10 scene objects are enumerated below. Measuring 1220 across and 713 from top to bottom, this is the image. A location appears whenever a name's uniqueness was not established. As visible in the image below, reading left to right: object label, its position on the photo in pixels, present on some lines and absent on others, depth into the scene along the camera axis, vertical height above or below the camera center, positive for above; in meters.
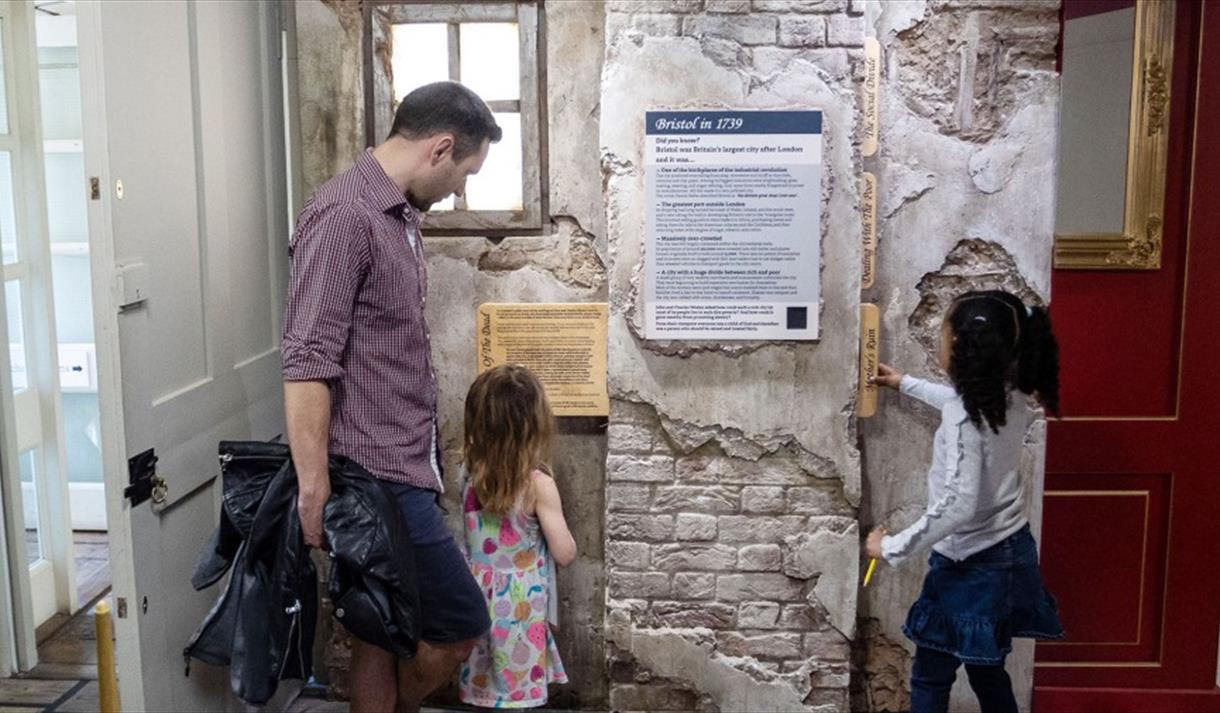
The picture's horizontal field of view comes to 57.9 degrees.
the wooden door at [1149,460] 3.01 -0.68
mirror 2.97 +0.22
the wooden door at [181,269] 2.27 -0.12
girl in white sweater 2.50 -0.69
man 2.25 -0.28
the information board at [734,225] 2.77 -0.03
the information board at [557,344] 3.04 -0.35
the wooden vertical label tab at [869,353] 2.91 -0.36
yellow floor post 2.41 -1.00
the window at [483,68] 2.97 +0.40
